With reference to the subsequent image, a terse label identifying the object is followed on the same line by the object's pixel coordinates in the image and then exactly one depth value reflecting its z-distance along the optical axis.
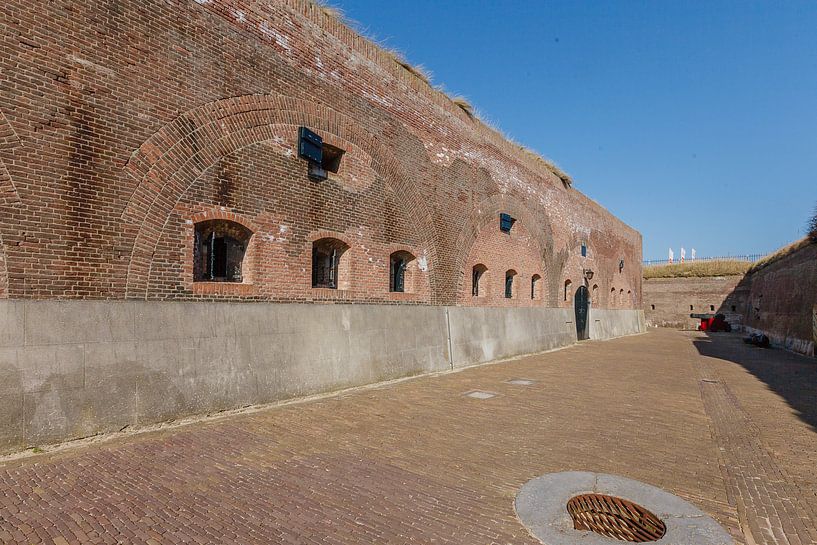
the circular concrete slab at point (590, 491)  3.41
